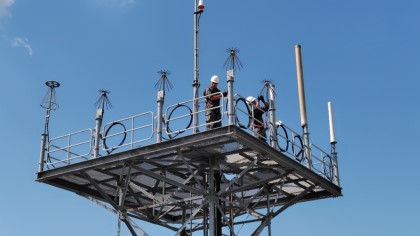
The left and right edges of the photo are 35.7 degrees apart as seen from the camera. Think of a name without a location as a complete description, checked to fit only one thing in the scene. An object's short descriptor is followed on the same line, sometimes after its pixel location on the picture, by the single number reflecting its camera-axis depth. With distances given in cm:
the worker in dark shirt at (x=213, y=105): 2297
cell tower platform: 2319
